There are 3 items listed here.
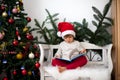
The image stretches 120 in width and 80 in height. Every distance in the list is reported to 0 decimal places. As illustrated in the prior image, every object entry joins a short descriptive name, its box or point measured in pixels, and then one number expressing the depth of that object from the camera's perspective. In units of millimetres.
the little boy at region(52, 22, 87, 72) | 2610
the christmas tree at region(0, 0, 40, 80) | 2600
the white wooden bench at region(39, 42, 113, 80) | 2346
